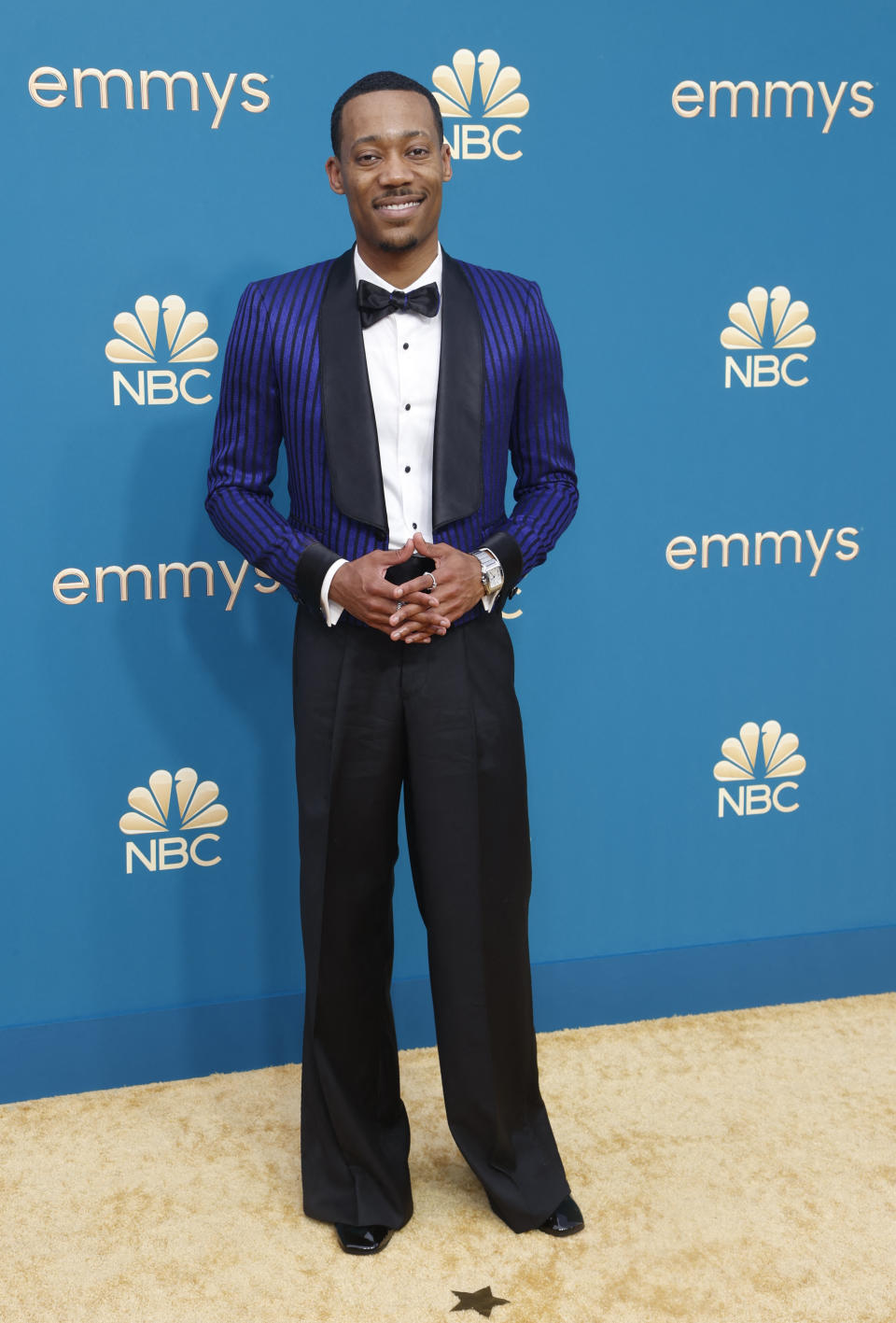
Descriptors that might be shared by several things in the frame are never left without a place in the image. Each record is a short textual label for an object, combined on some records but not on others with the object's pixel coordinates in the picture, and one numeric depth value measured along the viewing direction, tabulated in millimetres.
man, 1892
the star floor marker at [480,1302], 1913
